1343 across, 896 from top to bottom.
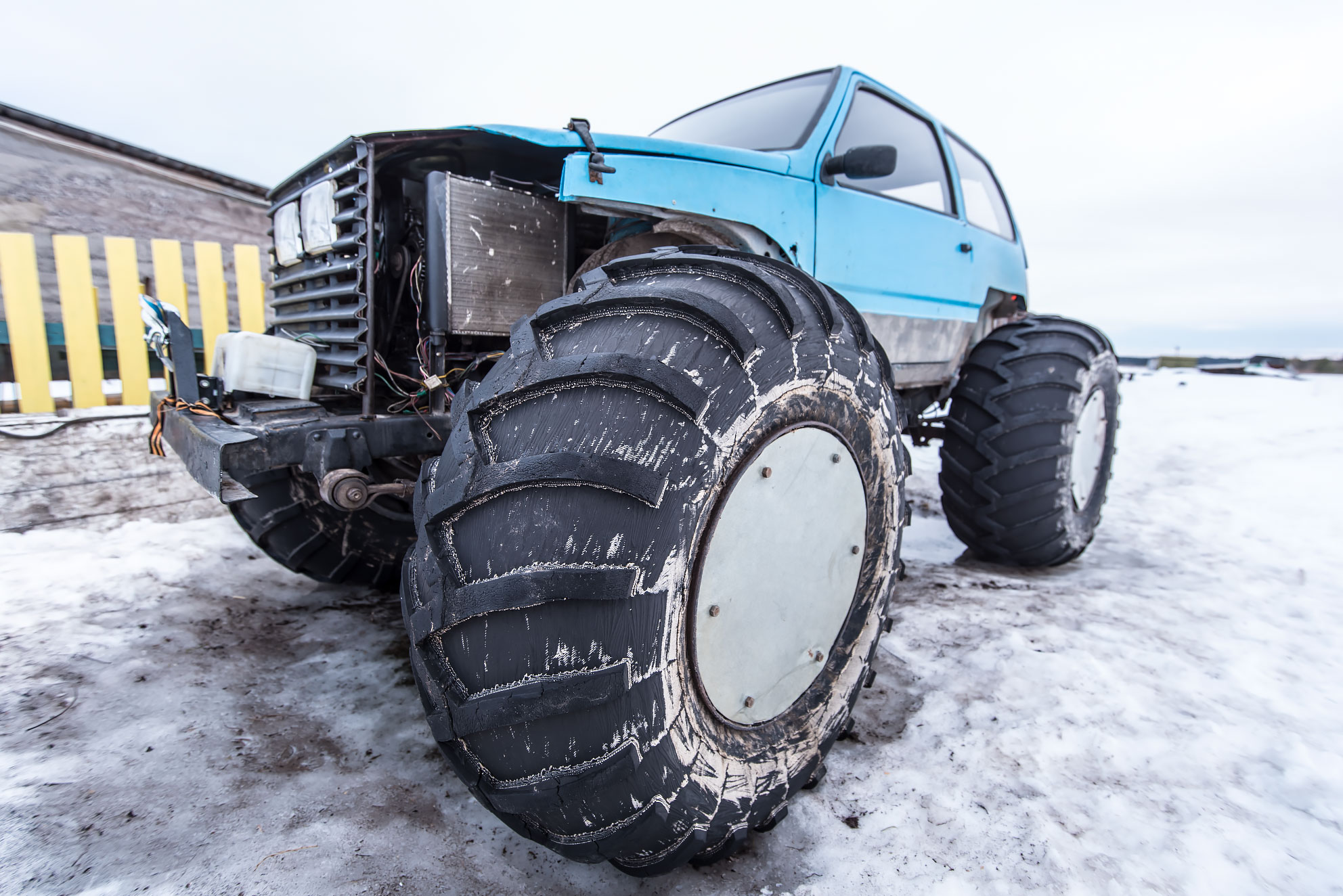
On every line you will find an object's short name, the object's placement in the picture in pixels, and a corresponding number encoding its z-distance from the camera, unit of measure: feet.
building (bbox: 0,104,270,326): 15.14
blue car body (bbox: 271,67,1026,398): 5.46
